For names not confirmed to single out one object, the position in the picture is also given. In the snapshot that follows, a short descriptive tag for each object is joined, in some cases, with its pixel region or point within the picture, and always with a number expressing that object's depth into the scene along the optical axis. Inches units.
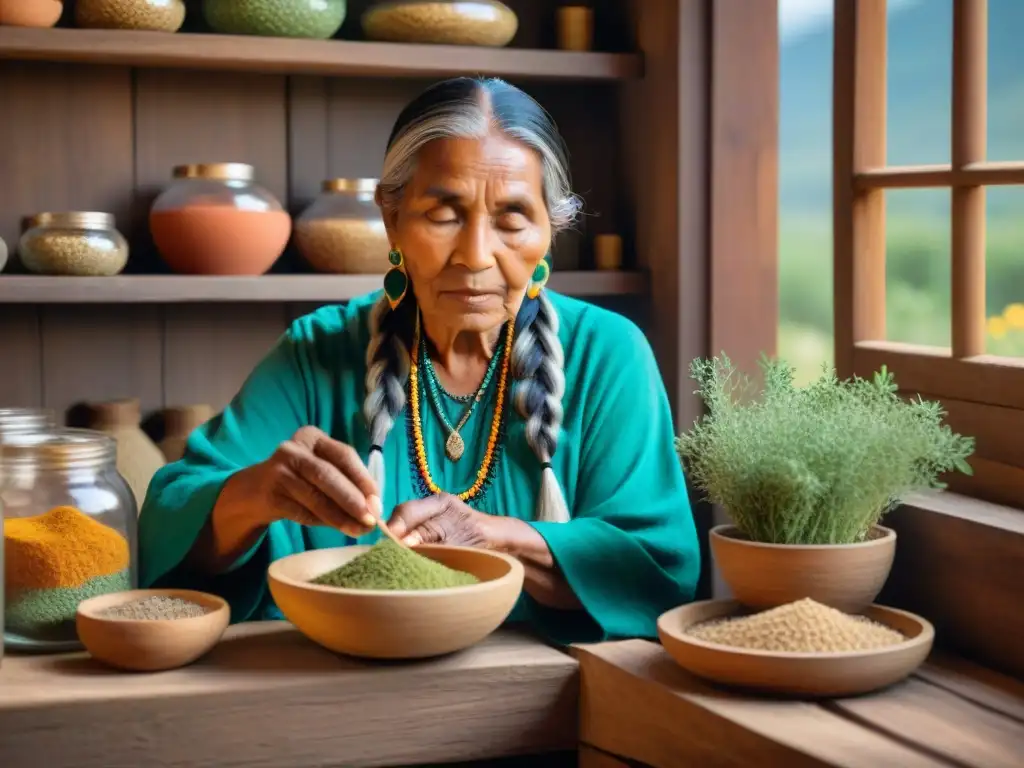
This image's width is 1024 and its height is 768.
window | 66.4
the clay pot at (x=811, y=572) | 54.9
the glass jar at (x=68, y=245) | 96.3
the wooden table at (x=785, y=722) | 45.4
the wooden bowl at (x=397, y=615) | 52.4
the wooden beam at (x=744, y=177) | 102.7
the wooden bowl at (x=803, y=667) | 49.1
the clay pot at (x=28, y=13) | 94.4
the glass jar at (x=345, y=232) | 102.6
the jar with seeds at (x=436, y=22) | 101.6
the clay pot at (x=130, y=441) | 100.3
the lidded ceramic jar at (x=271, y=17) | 98.7
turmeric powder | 55.9
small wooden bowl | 52.9
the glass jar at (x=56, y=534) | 56.2
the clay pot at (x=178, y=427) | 105.5
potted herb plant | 55.2
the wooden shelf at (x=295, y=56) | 95.3
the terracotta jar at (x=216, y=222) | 100.0
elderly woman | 62.7
